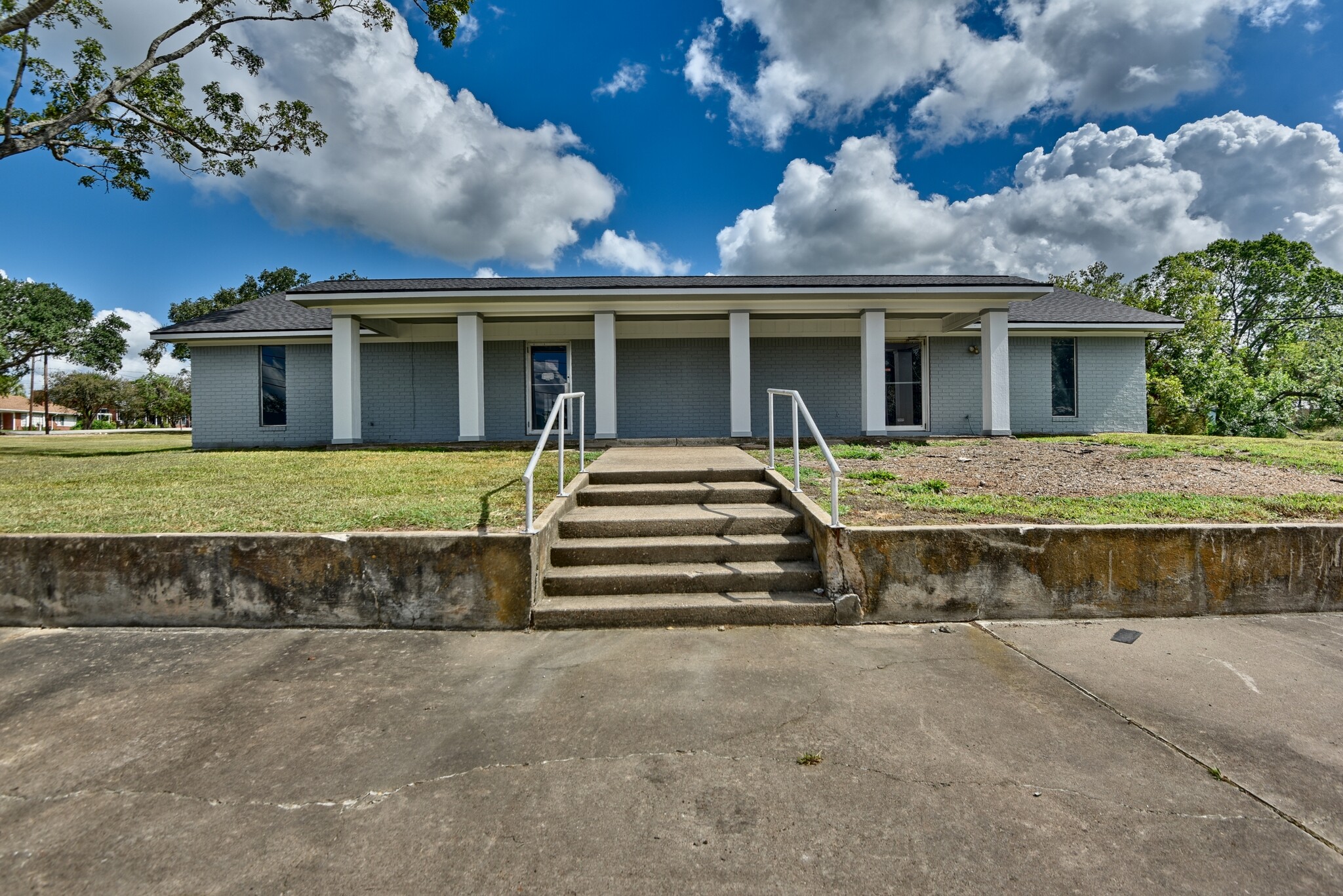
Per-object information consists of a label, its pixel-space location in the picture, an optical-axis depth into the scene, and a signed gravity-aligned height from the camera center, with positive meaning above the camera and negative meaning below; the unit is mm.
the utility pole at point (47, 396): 50656 +5734
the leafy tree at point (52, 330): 36594 +8595
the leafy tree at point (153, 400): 59719 +6051
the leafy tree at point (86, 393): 55281 +6415
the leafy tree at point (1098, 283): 28461 +8068
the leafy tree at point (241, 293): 39062 +10988
